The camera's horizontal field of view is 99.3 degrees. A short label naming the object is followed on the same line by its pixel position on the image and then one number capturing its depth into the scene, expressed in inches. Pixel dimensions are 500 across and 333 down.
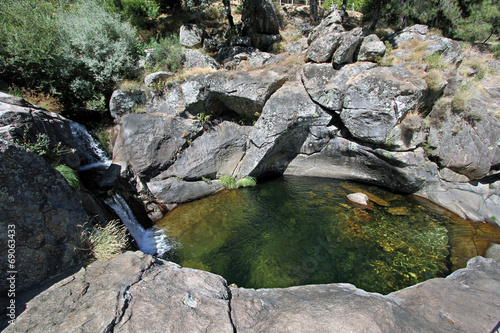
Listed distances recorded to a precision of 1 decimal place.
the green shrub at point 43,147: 230.8
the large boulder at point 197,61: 517.7
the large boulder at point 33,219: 158.1
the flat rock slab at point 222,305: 129.4
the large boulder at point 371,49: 410.9
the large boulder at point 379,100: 361.1
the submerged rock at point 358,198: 360.7
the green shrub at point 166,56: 488.1
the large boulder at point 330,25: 474.9
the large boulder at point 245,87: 431.8
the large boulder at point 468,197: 328.8
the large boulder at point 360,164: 373.1
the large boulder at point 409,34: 526.2
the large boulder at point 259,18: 618.5
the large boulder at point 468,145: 355.6
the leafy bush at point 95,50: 416.8
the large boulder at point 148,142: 377.1
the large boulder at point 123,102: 417.4
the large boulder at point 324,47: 435.8
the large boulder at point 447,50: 425.4
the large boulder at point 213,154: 412.2
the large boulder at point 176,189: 378.6
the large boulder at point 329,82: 410.3
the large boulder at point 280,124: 425.4
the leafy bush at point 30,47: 347.9
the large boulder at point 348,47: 413.2
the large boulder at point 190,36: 592.7
